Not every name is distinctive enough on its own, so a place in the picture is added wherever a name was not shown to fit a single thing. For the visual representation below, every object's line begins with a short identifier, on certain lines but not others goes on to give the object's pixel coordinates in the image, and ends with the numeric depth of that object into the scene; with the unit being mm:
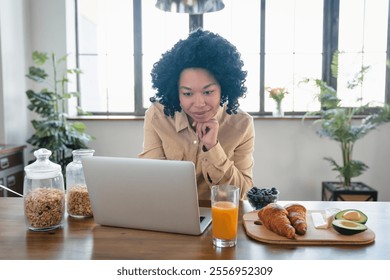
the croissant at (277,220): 985
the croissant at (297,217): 1009
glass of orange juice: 945
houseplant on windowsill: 3605
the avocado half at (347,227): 998
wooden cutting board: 969
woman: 1591
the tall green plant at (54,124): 3141
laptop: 979
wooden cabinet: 2787
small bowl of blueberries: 1229
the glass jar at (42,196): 1056
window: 3711
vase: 3641
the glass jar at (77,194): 1185
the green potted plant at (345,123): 3156
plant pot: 3146
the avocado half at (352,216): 1080
